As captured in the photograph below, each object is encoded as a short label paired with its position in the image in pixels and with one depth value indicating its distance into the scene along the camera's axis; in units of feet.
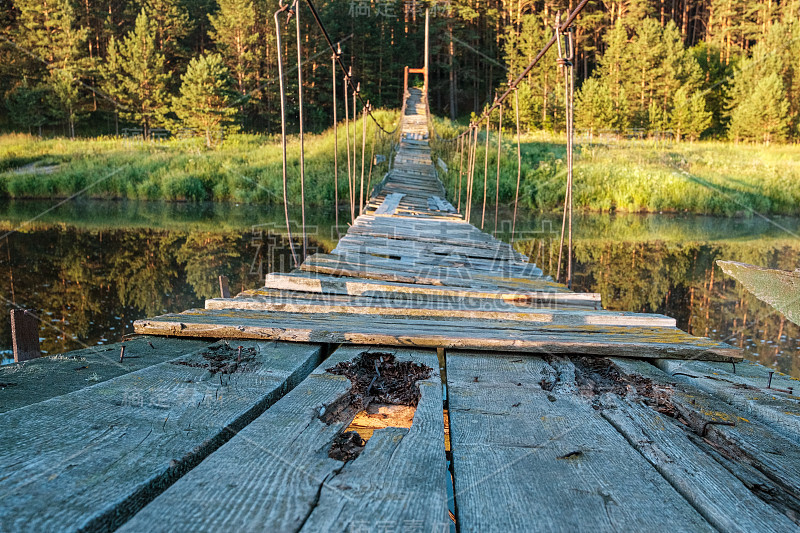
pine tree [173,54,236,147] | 65.00
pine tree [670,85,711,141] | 75.41
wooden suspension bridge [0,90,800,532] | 2.40
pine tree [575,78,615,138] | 70.69
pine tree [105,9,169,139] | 75.36
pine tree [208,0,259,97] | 77.10
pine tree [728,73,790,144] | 71.92
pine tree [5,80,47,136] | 75.36
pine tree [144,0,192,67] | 83.92
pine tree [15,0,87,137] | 76.07
